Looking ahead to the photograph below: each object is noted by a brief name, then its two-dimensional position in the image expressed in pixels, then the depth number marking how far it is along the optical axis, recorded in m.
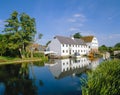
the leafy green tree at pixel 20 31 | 26.94
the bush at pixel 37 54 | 32.00
